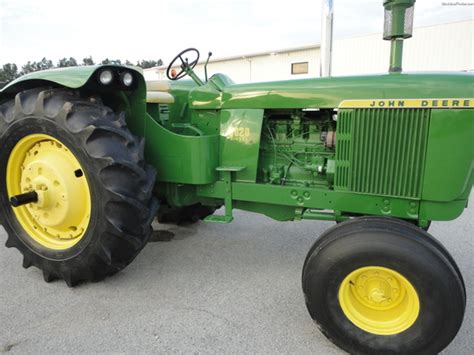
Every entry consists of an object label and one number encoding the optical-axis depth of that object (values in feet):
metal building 43.52
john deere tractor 6.33
